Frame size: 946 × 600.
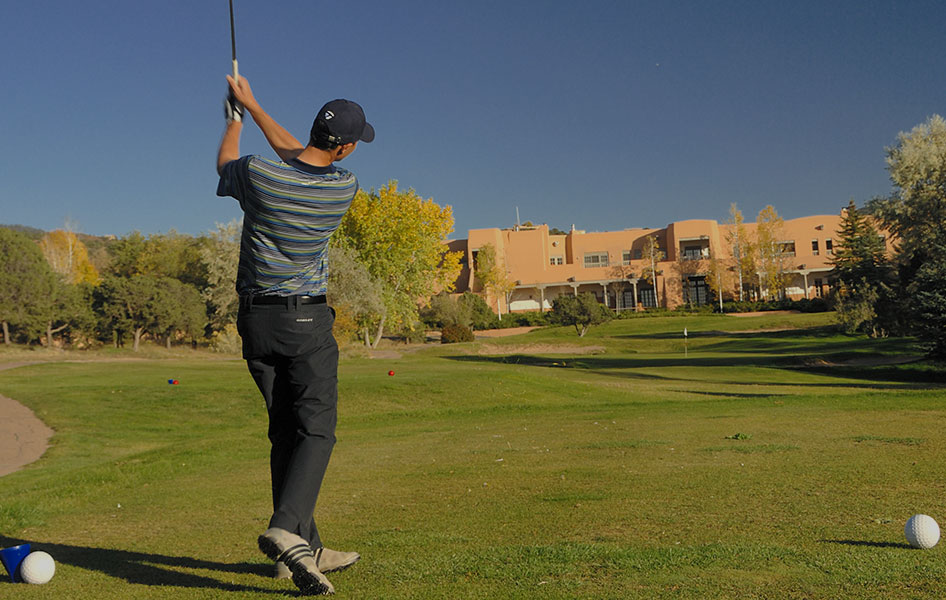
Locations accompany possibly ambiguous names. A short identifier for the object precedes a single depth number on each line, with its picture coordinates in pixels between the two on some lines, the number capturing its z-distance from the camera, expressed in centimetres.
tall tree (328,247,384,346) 4600
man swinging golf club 429
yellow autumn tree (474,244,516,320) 8469
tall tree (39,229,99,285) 8569
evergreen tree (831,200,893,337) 4208
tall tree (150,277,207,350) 5956
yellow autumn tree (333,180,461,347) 5491
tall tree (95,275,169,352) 5853
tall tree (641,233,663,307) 8775
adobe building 8719
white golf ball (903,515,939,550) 420
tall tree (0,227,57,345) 5503
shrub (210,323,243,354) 4975
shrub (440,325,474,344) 6347
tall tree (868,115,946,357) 4222
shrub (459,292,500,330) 7575
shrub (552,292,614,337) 6225
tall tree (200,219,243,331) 5431
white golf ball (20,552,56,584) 430
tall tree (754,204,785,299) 8256
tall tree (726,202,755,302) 8350
